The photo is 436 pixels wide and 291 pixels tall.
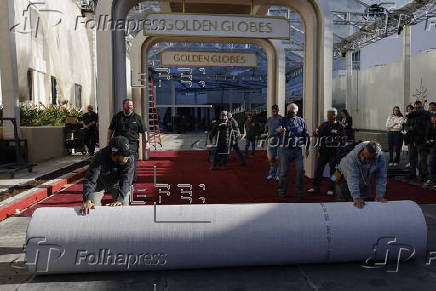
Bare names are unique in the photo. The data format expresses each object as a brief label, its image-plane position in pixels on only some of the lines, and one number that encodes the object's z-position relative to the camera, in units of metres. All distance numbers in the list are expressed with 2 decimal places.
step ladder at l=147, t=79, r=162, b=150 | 15.71
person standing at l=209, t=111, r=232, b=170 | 10.83
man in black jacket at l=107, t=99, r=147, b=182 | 6.60
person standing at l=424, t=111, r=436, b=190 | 8.12
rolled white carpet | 3.78
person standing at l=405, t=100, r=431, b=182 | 8.25
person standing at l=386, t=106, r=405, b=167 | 11.26
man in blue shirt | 6.93
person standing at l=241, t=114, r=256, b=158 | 13.22
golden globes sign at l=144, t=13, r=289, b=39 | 8.76
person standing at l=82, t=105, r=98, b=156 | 13.28
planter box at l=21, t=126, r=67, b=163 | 10.93
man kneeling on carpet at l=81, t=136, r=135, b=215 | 4.17
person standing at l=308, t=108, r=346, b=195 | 7.22
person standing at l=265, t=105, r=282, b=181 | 8.77
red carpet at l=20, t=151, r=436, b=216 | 6.96
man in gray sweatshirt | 4.33
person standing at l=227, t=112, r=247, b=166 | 10.98
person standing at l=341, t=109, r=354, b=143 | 10.41
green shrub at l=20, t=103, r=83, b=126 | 11.88
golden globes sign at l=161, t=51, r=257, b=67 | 14.07
